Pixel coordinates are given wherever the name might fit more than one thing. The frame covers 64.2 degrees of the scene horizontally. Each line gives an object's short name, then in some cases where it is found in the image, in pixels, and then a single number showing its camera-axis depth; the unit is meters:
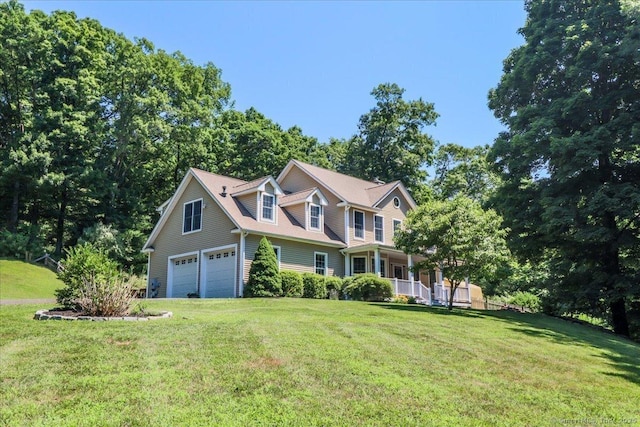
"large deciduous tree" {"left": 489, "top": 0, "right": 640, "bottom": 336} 19.28
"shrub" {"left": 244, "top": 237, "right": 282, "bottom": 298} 20.94
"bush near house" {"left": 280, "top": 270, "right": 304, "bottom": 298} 21.94
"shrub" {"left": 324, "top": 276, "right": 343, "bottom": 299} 23.59
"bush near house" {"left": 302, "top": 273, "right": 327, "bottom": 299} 22.75
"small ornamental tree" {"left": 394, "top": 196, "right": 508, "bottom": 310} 18.16
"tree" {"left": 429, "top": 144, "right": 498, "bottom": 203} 48.16
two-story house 22.84
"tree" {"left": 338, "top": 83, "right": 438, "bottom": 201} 43.97
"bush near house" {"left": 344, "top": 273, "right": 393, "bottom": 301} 22.02
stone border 10.17
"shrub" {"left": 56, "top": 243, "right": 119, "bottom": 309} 11.18
